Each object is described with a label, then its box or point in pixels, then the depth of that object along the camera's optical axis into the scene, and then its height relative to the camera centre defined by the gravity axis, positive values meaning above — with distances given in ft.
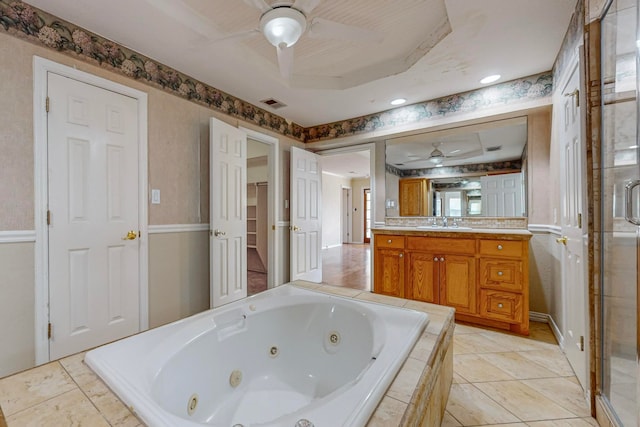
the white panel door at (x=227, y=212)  8.21 +0.05
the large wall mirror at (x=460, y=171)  8.74 +1.57
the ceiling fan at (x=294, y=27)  4.59 +3.45
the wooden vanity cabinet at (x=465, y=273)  7.24 -1.81
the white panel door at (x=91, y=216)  5.69 -0.05
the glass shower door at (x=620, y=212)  3.53 +0.02
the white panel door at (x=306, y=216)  11.82 -0.11
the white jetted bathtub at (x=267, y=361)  2.60 -1.99
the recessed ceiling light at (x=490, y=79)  7.90 +4.06
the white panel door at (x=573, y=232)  4.79 -0.36
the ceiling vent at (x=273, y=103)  9.87 +4.18
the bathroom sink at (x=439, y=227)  9.28 -0.50
